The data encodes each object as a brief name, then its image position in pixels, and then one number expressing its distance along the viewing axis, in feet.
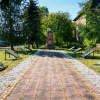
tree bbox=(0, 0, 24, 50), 55.34
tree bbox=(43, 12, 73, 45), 91.05
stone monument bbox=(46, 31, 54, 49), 74.25
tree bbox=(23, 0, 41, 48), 69.76
